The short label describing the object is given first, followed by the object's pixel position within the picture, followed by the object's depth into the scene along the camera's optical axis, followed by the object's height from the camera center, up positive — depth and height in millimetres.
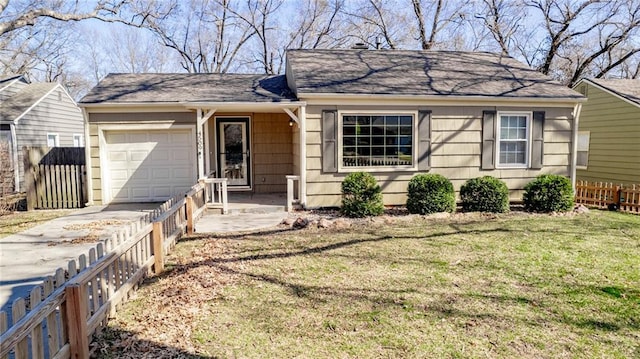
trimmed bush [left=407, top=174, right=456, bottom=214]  8797 -793
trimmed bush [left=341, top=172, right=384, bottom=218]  8625 -802
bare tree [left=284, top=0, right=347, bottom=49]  25234 +8322
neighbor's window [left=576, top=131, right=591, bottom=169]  14453 +251
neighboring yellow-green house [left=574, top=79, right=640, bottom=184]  12547 +817
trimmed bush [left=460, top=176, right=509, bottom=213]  9102 -853
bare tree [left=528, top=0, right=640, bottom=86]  17469 +5668
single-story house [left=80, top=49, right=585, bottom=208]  9445 +759
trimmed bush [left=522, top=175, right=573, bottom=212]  9156 -823
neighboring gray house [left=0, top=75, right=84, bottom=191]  14273 +1692
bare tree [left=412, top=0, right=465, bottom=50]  22453 +7539
